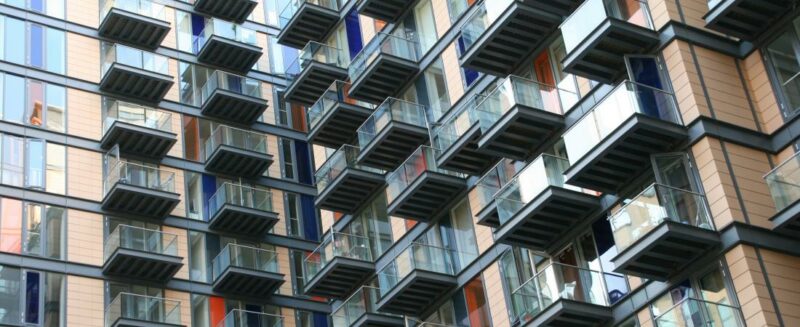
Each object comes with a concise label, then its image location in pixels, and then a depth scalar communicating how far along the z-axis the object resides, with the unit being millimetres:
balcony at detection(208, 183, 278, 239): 50875
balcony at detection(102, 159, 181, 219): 48344
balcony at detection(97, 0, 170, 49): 52906
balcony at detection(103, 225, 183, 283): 46875
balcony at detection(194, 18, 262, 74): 55188
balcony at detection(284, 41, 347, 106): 48312
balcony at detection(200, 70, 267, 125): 53719
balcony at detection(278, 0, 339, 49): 49344
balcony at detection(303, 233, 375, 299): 43188
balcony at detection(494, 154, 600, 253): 32969
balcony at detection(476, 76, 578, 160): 34681
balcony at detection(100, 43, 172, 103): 51281
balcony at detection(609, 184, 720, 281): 28719
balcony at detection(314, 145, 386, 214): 44031
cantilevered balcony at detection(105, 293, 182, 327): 46031
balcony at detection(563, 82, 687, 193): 30453
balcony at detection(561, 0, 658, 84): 31812
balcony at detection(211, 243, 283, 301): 49281
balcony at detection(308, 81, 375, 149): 46250
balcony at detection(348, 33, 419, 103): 43125
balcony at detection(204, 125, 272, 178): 52219
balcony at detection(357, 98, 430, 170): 41906
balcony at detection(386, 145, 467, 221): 39562
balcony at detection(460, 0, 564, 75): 35688
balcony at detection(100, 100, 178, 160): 49812
